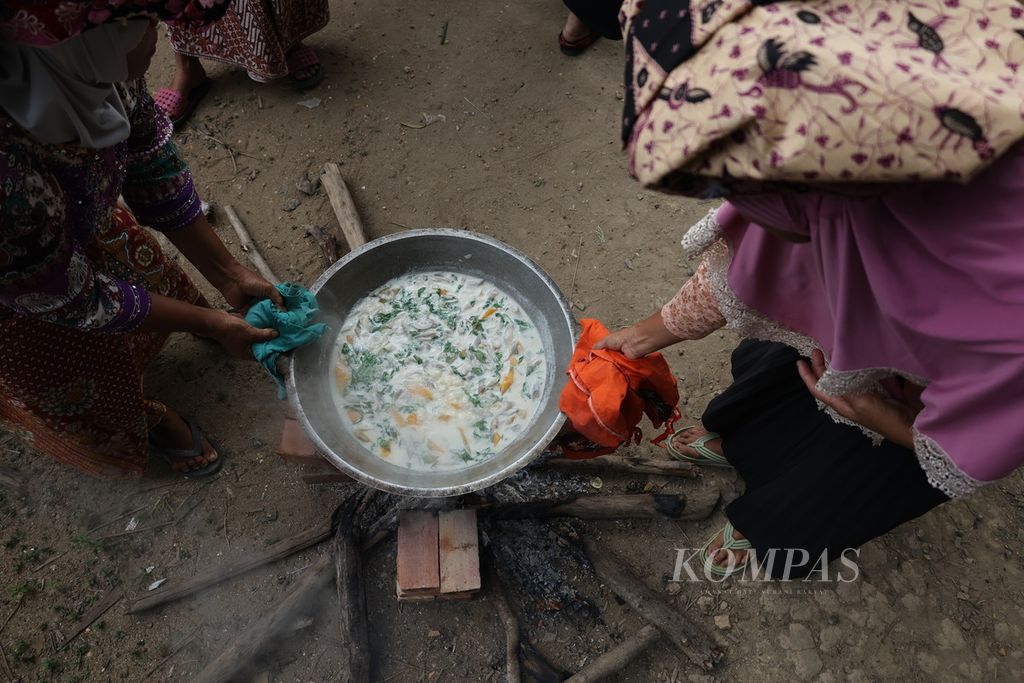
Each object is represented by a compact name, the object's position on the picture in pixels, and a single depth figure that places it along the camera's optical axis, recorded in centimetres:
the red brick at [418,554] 236
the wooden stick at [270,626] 233
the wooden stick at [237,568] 253
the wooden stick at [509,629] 236
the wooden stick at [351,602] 234
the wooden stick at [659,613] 242
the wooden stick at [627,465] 271
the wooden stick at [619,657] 234
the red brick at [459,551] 237
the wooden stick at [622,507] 259
